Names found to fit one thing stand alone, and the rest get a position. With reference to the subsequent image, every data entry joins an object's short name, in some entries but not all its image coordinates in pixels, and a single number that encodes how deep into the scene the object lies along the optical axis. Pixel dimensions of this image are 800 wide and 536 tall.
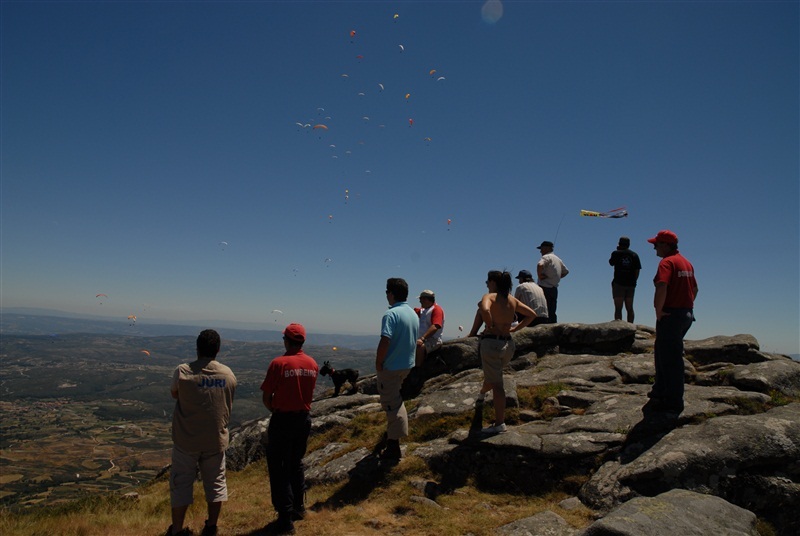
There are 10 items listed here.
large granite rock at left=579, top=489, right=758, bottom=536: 4.95
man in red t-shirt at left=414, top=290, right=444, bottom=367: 13.12
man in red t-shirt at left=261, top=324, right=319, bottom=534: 7.19
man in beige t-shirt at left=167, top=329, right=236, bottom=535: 6.61
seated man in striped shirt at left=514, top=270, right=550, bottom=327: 14.85
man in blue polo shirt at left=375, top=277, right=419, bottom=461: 8.65
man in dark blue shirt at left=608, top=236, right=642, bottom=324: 17.73
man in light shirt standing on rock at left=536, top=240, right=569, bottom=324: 17.28
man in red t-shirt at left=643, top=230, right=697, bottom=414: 8.54
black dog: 18.05
